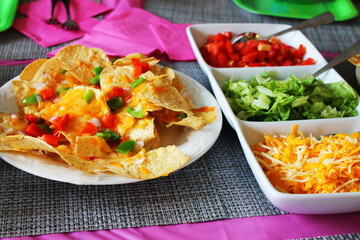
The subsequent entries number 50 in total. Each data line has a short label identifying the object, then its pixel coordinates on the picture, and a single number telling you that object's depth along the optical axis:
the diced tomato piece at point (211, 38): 1.02
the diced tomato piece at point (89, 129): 0.77
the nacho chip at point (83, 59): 0.84
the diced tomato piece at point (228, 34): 1.03
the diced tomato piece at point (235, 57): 0.97
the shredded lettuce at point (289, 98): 0.85
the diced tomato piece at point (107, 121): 0.79
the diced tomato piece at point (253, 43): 0.99
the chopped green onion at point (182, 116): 0.82
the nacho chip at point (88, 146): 0.74
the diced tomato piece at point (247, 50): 0.98
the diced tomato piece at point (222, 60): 0.97
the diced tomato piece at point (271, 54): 0.98
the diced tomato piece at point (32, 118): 0.78
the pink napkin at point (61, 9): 1.08
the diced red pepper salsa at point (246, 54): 0.97
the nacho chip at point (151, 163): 0.73
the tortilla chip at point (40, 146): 0.73
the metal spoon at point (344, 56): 0.91
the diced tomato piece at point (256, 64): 0.96
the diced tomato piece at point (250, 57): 0.97
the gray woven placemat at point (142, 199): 0.73
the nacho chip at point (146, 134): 0.78
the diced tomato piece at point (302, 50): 1.02
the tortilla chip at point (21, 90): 0.81
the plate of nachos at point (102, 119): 0.74
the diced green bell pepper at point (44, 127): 0.78
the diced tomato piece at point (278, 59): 0.99
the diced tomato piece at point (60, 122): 0.77
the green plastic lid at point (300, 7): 1.22
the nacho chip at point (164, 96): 0.80
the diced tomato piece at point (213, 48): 0.97
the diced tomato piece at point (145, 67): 0.86
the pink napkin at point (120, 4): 1.13
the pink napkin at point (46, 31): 1.01
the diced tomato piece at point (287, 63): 0.98
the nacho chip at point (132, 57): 0.87
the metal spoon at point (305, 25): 1.03
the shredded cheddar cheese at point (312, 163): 0.76
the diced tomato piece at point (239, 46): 0.99
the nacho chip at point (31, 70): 0.84
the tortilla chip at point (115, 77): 0.82
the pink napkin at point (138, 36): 1.01
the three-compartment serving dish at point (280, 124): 0.74
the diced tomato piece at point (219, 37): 1.01
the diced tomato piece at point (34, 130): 0.77
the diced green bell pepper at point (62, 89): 0.82
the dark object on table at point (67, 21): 1.05
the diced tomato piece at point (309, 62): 0.98
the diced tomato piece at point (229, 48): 0.98
